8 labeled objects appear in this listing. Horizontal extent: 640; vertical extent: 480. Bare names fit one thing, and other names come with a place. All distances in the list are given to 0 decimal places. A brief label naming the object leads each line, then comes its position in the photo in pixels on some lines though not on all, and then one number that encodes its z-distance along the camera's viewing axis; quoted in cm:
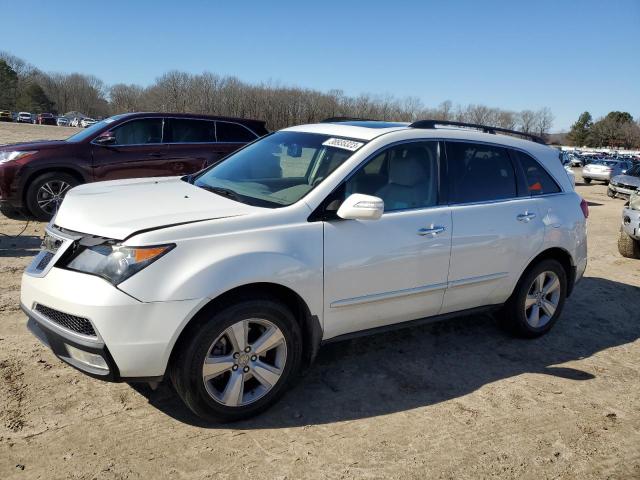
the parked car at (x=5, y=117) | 7944
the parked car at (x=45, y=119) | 8193
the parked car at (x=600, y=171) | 2670
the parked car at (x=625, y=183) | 1879
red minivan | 805
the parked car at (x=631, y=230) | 824
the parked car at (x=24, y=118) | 8094
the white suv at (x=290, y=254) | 291
